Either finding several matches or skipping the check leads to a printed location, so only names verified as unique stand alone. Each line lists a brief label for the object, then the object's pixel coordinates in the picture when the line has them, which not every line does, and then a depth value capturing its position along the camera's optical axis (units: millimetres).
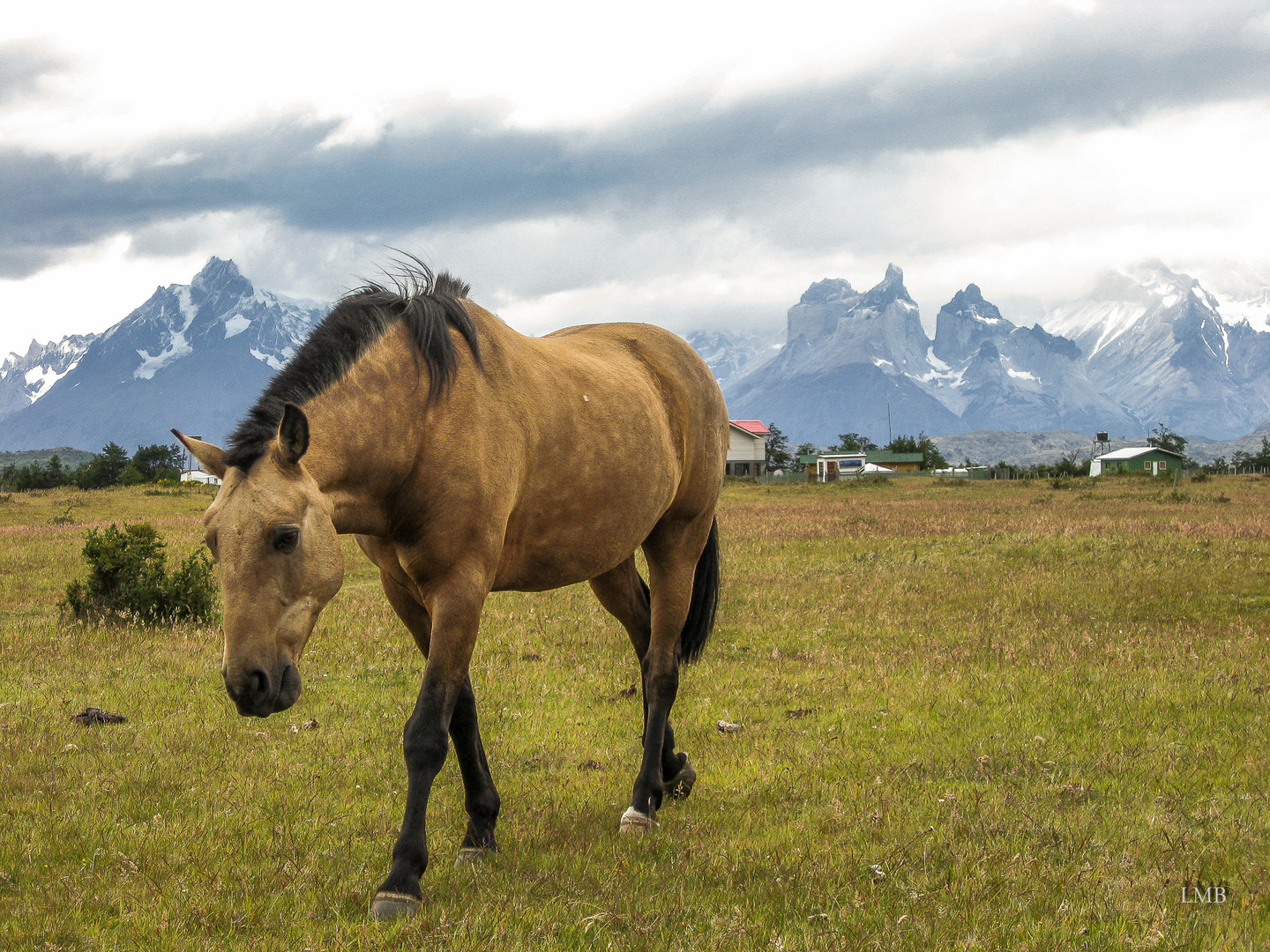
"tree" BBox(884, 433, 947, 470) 133875
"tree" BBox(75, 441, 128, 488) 71056
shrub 12133
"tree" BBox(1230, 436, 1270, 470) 87538
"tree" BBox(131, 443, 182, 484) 79688
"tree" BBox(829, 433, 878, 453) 164375
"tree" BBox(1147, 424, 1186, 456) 145375
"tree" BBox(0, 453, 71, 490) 62500
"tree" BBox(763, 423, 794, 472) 129625
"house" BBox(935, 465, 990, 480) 105625
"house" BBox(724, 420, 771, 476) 102375
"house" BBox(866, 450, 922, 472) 139938
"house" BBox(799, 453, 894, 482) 109688
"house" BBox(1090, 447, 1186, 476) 123812
